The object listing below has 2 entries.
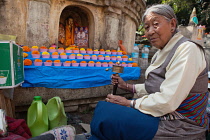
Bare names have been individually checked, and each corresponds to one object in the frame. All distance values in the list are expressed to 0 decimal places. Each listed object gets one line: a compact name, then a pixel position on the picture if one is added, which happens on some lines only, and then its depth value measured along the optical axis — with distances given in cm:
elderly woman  109
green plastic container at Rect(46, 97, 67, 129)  216
